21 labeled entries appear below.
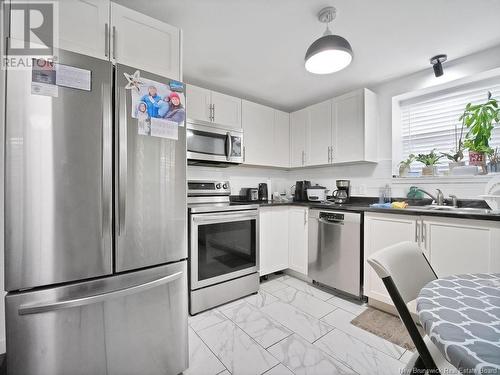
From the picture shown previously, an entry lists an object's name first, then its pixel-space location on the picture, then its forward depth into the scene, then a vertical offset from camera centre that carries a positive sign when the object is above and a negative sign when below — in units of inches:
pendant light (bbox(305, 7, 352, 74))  55.6 +35.1
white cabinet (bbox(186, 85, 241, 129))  92.6 +35.8
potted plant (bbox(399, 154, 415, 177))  94.7 +9.0
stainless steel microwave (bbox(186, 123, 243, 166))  84.2 +17.2
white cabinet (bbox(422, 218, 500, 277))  57.7 -16.4
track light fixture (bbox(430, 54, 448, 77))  80.2 +46.2
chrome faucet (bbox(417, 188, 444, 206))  82.5 -4.2
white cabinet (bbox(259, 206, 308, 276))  100.2 -24.4
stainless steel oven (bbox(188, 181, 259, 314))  75.2 -23.3
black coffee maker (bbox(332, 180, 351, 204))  103.0 -2.4
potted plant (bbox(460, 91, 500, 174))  75.7 +20.7
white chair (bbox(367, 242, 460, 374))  27.1 -14.6
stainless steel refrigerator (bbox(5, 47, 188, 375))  36.9 -8.7
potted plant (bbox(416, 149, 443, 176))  88.3 +10.3
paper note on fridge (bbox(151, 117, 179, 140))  48.6 +13.3
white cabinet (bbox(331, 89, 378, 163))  96.9 +27.6
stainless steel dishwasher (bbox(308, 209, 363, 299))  83.0 -25.7
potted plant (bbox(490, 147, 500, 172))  74.9 +8.6
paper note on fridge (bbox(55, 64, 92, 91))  39.7 +20.4
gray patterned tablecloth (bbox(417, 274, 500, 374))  17.8 -13.8
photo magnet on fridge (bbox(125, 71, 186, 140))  47.0 +18.5
